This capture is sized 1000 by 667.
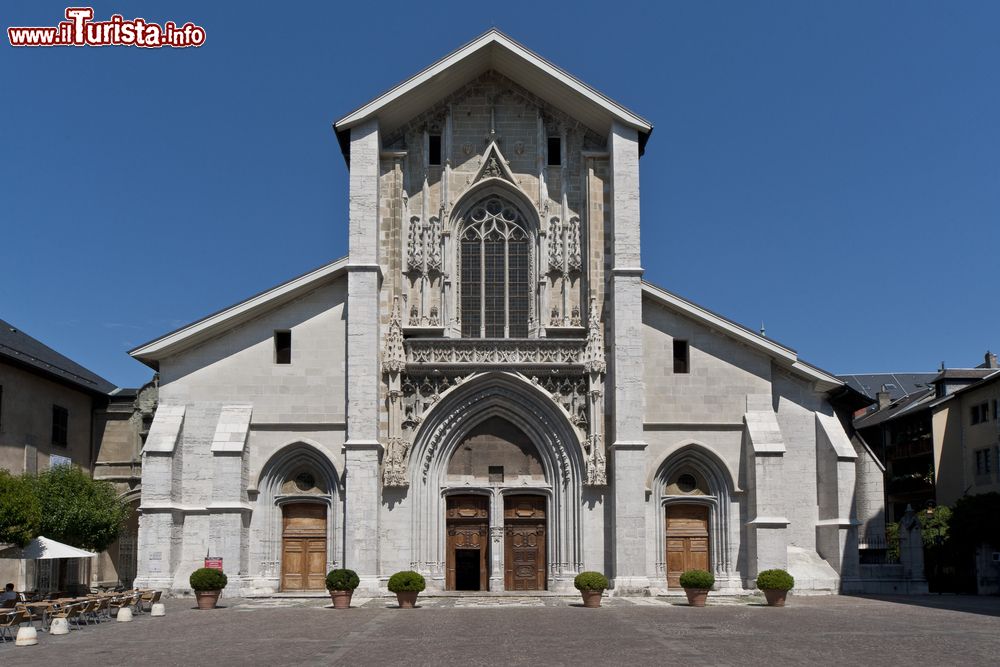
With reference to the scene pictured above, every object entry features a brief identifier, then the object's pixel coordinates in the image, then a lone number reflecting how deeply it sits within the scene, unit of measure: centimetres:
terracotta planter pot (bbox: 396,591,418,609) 2944
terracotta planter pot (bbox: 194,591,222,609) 2975
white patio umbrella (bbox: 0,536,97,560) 2992
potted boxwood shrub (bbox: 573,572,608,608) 2958
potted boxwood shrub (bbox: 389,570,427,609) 2922
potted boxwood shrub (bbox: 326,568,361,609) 2950
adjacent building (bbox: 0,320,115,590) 3653
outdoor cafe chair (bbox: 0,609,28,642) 2278
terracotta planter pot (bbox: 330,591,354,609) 2962
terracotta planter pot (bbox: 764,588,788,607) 2973
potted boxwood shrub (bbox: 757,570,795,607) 2956
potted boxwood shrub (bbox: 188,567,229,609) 2956
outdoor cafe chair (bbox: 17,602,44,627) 2327
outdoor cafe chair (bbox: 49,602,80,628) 2427
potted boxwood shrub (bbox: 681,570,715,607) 2956
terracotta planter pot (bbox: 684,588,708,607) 2969
